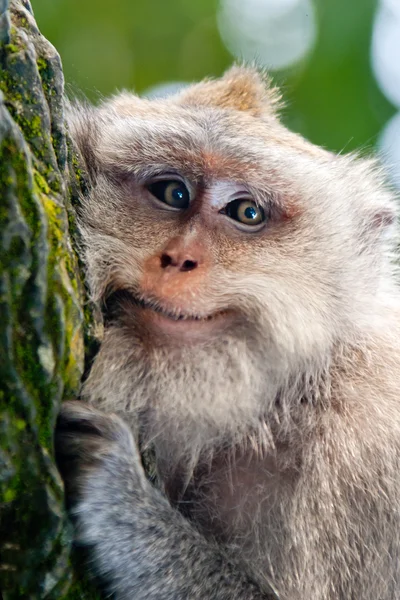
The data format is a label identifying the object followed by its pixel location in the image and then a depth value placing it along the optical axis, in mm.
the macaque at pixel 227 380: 2158
